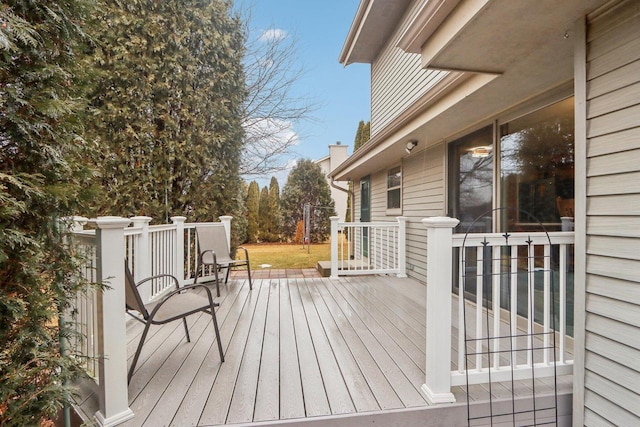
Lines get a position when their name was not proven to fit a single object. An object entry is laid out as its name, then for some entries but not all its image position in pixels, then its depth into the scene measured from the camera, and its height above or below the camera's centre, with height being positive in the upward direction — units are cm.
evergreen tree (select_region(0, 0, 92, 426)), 120 +7
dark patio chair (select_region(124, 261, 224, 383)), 203 -76
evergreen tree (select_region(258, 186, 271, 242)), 1396 -45
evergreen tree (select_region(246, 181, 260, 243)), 1362 -17
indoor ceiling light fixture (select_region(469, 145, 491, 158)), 351 +69
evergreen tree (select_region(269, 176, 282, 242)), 1403 -31
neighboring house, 1716 +267
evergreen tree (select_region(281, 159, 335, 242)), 1418 +61
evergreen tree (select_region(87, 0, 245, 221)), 436 +153
